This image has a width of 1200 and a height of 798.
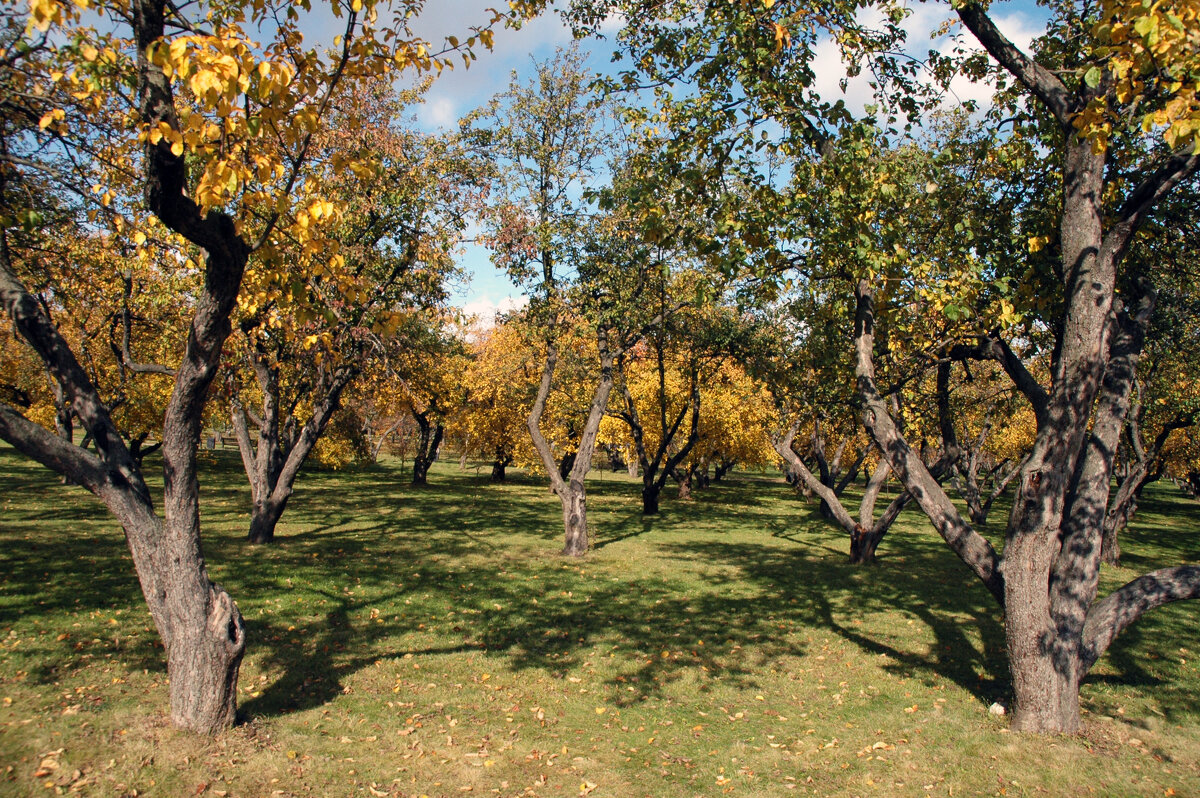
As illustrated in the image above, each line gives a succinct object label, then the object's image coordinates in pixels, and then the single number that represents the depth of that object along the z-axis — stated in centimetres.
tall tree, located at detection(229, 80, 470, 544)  1418
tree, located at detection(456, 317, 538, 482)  3356
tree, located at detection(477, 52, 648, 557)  1641
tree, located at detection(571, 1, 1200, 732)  612
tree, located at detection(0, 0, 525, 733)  461
